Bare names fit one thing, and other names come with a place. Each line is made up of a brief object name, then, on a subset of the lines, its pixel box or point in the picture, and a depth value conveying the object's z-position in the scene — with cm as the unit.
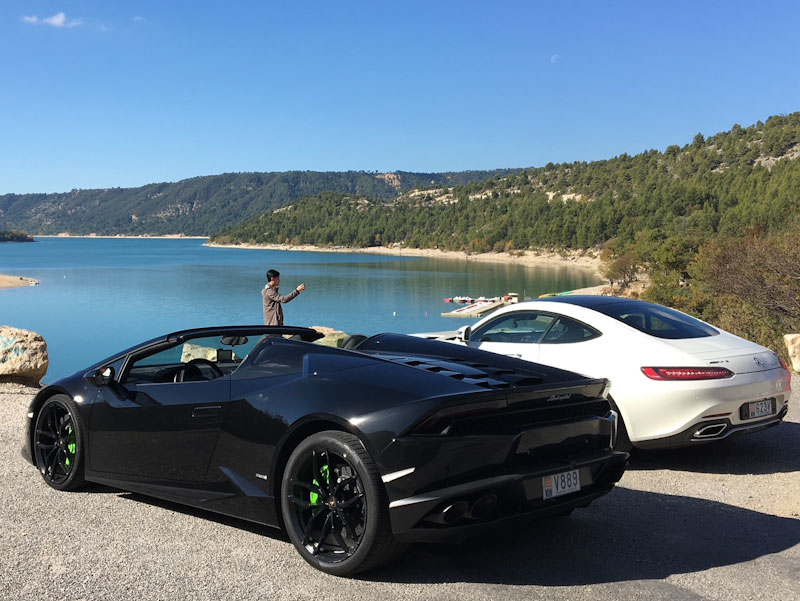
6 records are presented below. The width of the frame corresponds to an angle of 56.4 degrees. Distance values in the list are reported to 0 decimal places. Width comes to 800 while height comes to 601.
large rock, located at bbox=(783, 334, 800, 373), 1238
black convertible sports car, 354
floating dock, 5884
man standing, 1179
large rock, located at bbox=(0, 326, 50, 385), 1159
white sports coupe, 592
